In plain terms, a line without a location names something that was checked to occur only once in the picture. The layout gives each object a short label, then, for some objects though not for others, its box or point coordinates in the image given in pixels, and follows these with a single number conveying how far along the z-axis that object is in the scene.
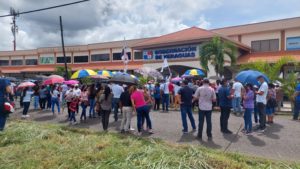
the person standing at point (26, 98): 9.65
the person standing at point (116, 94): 8.71
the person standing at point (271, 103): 7.71
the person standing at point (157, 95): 11.06
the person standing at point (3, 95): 5.84
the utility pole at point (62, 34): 21.71
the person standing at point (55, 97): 10.57
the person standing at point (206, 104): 6.10
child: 8.40
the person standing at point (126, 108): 6.78
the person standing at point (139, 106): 6.65
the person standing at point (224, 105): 6.66
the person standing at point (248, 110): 6.62
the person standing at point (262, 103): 6.78
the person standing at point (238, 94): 9.31
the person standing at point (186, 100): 6.80
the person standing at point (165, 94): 10.85
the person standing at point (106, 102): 6.93
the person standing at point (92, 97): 9.01
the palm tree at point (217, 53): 15.83
